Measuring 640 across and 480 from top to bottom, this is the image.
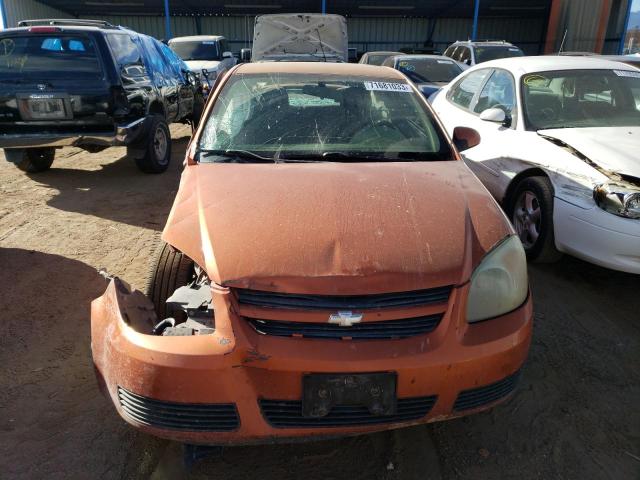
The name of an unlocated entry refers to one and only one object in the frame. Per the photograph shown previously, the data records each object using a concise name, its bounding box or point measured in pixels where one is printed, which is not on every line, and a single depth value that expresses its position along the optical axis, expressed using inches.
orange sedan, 73.5
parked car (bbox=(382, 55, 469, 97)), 415.4
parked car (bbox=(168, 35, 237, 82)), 560.4
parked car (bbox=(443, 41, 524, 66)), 497.3
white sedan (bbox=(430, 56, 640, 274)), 138.5
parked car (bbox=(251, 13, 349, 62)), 495.8
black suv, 235.5
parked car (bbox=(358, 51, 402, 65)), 521.0
